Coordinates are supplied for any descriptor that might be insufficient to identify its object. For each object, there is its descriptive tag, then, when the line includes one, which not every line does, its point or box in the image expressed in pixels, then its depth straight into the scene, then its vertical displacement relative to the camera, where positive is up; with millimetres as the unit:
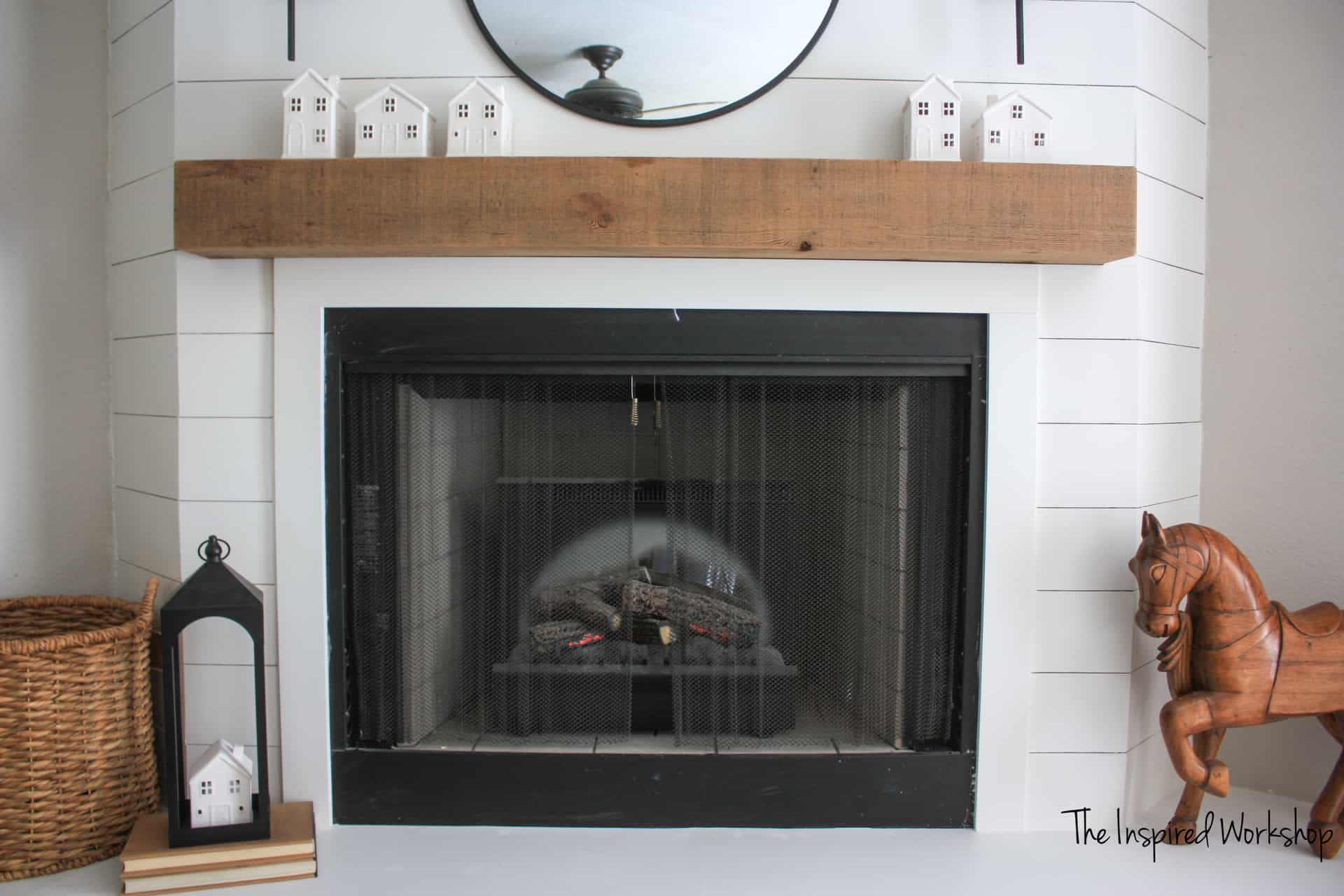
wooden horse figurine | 1379 -373
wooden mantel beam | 1368 +319
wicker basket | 1349 -532
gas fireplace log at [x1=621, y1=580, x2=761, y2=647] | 1580 -367
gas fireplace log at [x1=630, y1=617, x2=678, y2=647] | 1592 -401
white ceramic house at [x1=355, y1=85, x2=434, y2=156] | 1412 +453
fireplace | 1497 -275
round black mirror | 1465 +591
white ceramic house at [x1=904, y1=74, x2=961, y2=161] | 1414 +453
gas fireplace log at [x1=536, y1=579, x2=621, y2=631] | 1585 -349
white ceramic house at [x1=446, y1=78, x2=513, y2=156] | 1414 +462
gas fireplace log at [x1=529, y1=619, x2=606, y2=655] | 1582 -410
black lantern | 1322 -349
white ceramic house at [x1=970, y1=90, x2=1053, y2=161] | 1414 +448
